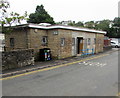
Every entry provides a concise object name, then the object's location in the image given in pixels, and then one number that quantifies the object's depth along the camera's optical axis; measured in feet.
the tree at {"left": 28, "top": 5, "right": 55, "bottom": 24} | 107.36
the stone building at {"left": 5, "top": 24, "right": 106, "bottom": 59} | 33.35
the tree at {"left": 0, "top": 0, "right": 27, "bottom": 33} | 24.20
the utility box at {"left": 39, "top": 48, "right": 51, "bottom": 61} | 33.23
